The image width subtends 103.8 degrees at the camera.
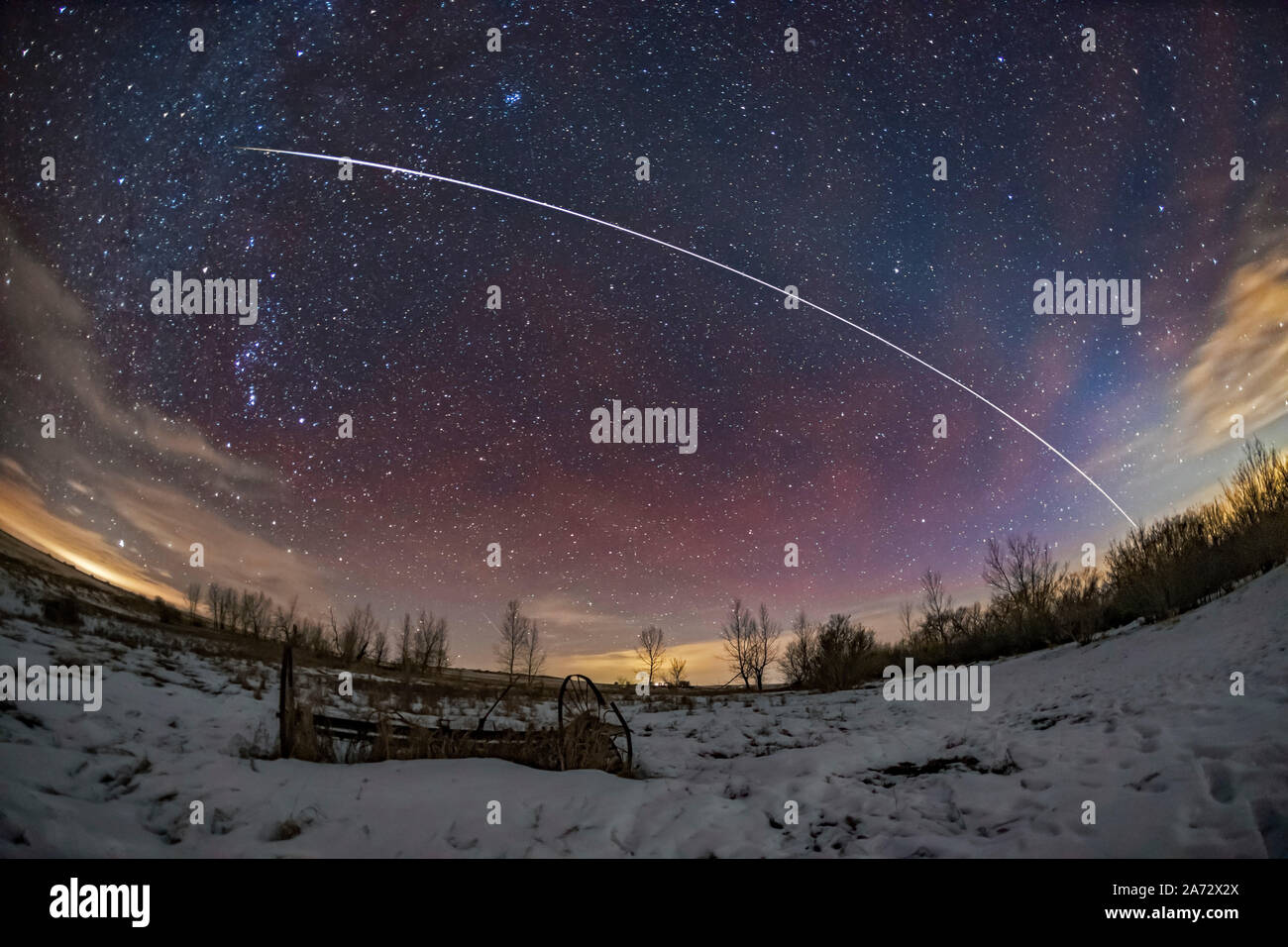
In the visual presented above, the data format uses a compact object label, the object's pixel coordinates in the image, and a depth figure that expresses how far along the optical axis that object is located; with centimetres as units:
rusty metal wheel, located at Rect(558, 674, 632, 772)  716
